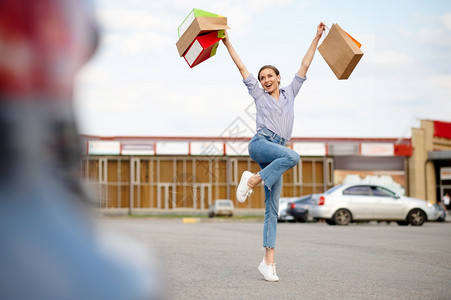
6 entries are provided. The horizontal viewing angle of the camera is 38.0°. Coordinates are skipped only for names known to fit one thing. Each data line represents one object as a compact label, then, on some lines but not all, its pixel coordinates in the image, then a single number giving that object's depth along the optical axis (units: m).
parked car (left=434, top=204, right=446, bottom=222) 23.99
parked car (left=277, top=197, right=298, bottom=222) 26.67
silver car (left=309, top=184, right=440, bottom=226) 21.72
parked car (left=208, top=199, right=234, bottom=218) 40.19
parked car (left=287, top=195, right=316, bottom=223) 24.98
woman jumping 5.42
